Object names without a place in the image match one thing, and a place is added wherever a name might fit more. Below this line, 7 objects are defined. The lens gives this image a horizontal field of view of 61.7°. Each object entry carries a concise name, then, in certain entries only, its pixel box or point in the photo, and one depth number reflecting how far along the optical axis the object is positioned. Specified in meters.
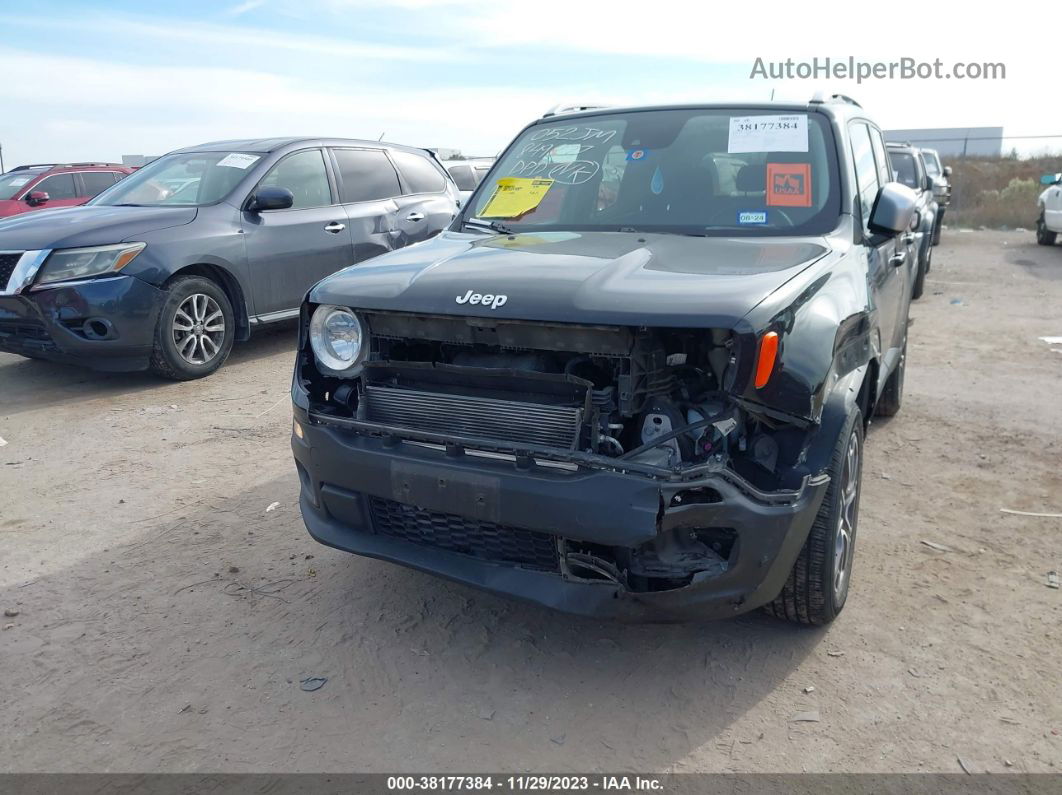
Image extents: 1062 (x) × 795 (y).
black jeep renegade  2.54
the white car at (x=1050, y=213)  16.02
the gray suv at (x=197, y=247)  6.20
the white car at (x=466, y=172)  12.95
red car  13.21
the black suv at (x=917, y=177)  9.98
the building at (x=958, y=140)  26.36
